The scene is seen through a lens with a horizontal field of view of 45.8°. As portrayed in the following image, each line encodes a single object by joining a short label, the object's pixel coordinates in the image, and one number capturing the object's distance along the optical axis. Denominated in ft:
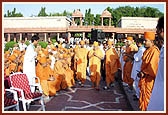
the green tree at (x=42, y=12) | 171.14
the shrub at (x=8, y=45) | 54.19
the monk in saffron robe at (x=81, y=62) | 23.13
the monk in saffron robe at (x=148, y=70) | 11.16
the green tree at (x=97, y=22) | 127.34
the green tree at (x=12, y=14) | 154.61
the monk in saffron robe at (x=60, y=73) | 19.84
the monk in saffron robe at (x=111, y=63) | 21.68
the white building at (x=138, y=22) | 112.37
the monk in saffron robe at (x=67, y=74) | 22.11
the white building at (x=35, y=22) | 116.37
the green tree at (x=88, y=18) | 128.06
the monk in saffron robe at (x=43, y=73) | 17.22
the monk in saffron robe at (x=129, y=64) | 19.08
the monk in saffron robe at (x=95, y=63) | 21.62
